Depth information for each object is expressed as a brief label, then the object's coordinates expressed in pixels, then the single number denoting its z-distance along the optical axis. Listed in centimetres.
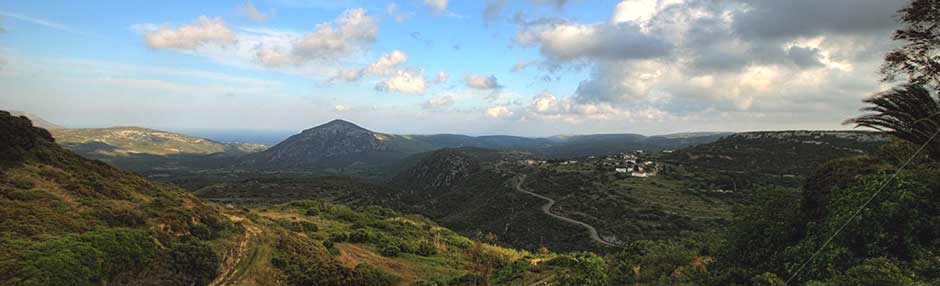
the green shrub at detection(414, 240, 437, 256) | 3720
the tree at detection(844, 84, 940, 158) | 924
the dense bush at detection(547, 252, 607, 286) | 1786
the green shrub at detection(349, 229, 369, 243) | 3868
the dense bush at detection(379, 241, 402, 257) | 3503
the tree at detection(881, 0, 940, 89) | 983
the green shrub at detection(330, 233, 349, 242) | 3809
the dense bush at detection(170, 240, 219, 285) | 2114
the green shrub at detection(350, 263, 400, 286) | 2469
